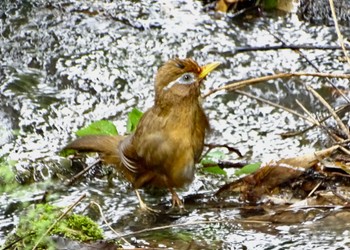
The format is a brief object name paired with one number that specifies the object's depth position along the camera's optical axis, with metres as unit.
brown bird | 11.48
